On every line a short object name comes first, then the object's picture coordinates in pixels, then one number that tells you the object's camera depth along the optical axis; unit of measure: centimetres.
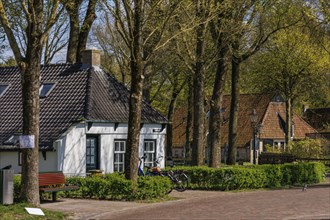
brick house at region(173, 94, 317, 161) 5394
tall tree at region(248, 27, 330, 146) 4319
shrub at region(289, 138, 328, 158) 4005
